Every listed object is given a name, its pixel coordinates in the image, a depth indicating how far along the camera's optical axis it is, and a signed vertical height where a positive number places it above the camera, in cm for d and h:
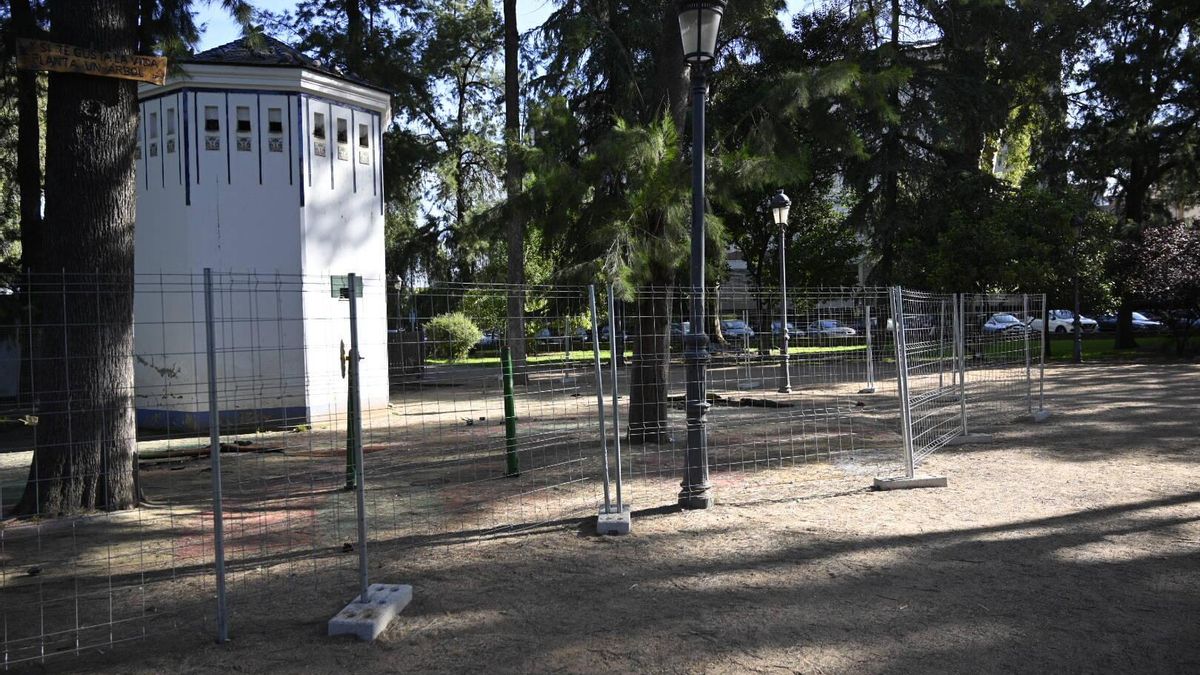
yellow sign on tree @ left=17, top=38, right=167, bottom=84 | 696 +241
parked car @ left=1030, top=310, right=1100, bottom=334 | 4312 -25
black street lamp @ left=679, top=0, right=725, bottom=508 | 671 +56
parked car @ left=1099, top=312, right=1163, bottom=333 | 4291 -43
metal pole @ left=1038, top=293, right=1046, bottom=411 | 1291 -97
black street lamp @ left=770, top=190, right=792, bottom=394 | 1861 +252
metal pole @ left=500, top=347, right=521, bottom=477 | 816 -91
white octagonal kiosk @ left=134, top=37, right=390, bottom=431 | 1477 +256
